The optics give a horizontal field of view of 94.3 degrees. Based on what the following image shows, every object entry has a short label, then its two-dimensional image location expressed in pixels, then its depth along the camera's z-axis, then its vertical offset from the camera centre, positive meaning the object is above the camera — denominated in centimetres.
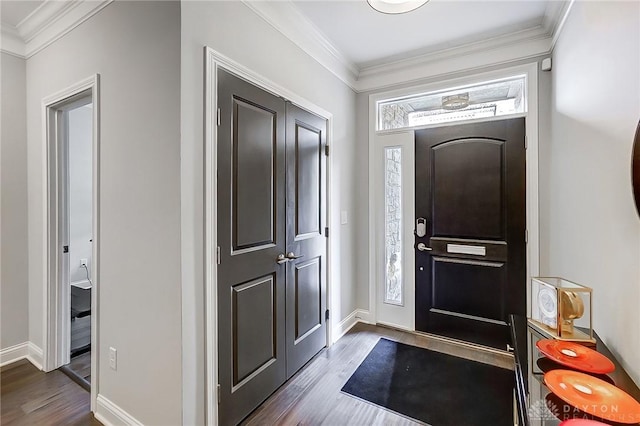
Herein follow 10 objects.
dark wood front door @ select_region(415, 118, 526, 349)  259 -17
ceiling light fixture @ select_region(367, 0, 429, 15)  167 +118
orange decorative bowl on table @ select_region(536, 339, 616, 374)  101 -53
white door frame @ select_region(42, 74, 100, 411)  232 -32
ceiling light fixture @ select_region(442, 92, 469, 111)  285 +107
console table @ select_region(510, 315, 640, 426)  81 -56
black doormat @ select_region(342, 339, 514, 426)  188 -127
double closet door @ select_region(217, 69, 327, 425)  170 -21
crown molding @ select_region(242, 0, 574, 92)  208 +141
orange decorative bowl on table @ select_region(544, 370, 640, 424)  78 -52
